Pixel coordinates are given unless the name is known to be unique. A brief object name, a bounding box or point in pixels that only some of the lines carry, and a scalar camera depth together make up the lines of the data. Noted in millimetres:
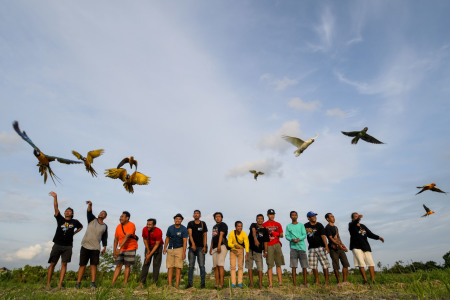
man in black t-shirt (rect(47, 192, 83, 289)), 7750
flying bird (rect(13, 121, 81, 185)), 8641
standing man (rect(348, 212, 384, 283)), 8102
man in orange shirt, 7695
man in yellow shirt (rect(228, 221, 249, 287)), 8016
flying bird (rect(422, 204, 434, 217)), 10788
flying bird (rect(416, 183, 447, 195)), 10156
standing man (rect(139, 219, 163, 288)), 8109
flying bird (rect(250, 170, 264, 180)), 14585
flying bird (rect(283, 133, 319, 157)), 10383
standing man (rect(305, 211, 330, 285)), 8211
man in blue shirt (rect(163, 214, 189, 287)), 7844
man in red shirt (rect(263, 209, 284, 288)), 8156
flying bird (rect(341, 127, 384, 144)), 10261
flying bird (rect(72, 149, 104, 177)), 9156
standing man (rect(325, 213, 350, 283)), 8305
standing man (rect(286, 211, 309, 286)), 8195
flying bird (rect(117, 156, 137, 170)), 9697
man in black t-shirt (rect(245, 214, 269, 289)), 8119
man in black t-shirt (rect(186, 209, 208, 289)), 7946
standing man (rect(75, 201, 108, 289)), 7676
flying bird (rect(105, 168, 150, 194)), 9059
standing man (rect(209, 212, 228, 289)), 8055
